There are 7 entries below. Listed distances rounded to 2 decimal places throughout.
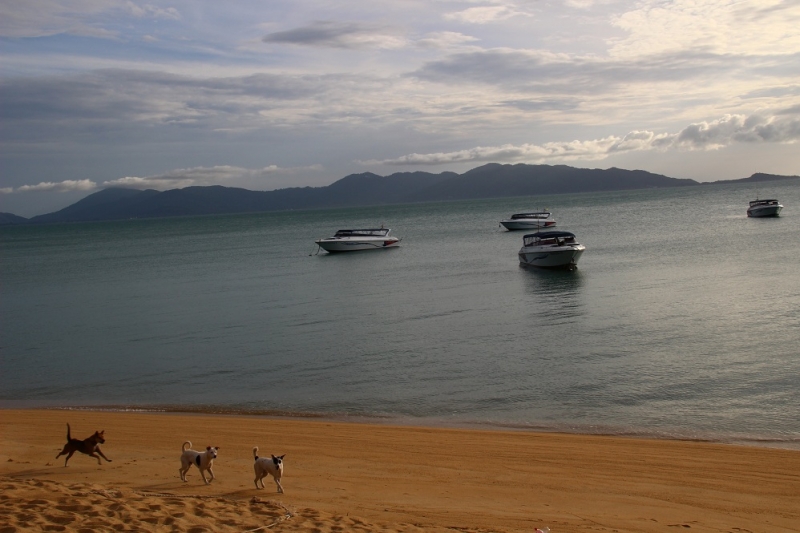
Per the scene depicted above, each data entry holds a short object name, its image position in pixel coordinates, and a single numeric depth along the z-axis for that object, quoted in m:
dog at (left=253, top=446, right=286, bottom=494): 9.92
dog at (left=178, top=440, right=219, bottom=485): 10.39
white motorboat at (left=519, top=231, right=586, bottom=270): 46.47
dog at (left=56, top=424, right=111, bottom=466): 11.38
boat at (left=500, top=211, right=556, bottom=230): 97.12
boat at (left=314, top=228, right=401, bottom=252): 72.44
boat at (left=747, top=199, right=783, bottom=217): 83.88
